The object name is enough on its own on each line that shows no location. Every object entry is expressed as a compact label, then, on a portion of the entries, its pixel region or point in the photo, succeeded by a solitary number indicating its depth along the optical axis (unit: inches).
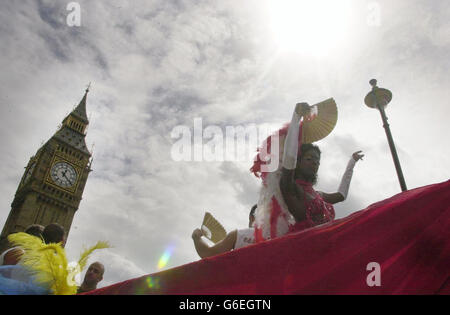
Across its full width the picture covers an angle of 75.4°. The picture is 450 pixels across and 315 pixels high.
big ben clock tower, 1477.6
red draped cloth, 53.8
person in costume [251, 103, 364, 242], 88.6
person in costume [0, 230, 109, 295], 57.5
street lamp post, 223.1
